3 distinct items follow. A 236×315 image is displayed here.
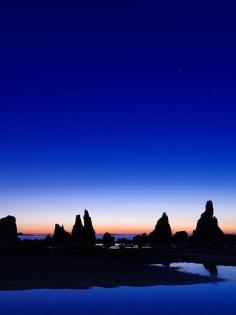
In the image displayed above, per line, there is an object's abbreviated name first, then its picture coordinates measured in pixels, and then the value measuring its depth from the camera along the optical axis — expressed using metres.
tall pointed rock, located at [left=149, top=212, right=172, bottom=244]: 108.58
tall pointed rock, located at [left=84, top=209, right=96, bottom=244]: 108.99
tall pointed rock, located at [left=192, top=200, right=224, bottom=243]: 102.05
